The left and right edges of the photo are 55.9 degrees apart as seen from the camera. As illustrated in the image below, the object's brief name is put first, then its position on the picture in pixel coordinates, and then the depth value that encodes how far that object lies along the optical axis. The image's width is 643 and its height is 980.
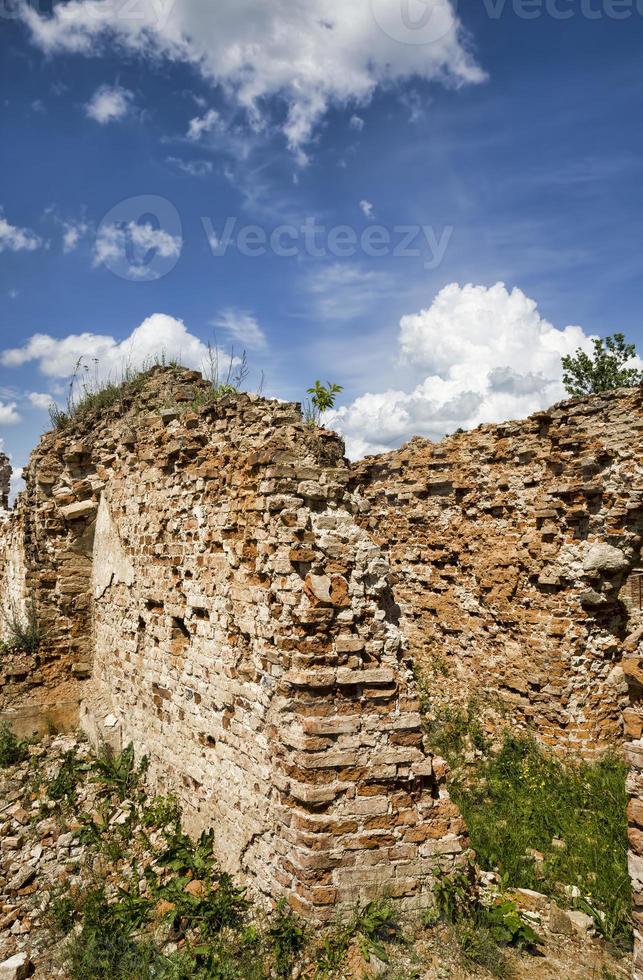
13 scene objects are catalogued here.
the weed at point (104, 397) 7.72
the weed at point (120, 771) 5.82
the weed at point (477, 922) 3.46
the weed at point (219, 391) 6.20
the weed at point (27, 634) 7.55
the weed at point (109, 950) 3.55
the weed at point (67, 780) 5.84
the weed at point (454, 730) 7.19
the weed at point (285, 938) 3.39
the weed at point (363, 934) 3.36
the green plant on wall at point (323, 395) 5.92
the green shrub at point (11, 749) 6.66
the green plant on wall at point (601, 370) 20.44
